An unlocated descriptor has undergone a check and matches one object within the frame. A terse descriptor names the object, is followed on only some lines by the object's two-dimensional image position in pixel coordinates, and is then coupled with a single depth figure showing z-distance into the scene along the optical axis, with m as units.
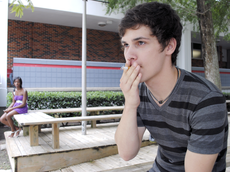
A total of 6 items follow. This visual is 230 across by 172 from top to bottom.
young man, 1.04
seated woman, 5.32
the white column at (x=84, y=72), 5.14
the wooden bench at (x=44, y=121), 3.99
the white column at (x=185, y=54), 12.63
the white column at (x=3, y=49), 9.26
